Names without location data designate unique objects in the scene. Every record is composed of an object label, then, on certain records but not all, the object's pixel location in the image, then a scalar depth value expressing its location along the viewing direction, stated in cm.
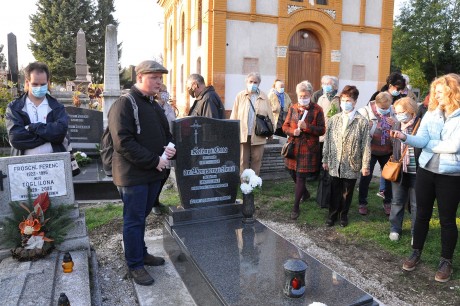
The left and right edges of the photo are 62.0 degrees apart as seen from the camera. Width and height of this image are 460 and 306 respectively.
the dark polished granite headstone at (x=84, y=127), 884
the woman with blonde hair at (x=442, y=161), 351
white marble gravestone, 364
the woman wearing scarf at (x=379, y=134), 516
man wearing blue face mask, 372
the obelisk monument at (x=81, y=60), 1959
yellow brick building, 1446
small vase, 449
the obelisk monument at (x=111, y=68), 1008
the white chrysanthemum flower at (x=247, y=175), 462
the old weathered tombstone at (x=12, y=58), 1563
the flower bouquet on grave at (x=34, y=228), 348
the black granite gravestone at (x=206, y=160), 446
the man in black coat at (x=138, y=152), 329
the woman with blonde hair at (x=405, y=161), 437
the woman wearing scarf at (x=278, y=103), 769
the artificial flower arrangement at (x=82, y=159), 782
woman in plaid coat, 529
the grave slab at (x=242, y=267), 280
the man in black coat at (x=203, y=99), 545
